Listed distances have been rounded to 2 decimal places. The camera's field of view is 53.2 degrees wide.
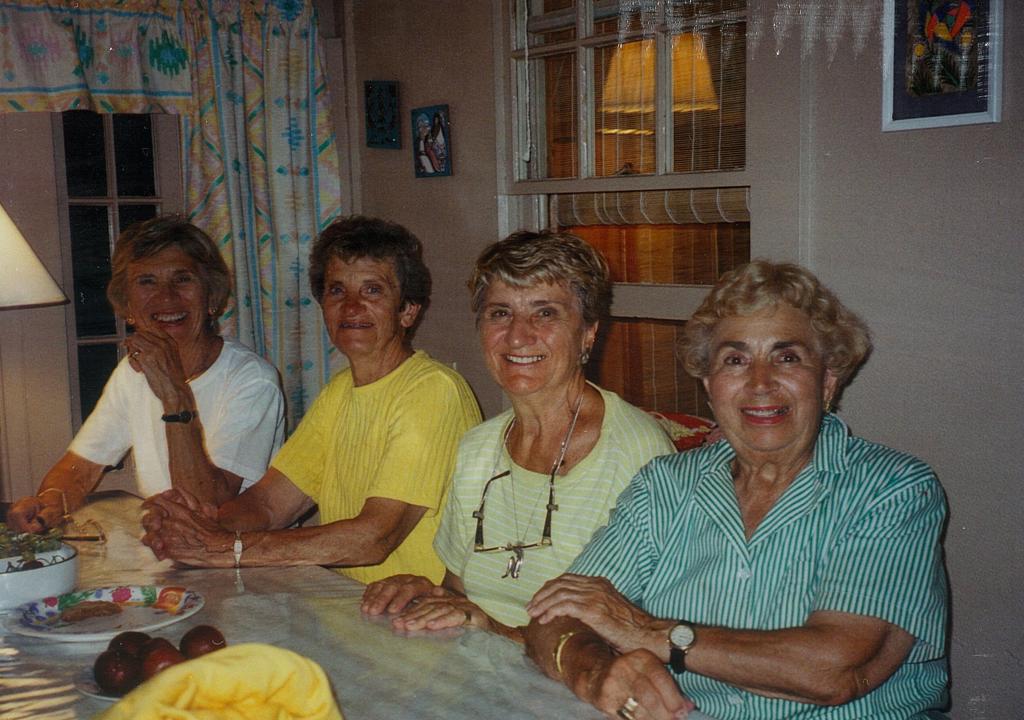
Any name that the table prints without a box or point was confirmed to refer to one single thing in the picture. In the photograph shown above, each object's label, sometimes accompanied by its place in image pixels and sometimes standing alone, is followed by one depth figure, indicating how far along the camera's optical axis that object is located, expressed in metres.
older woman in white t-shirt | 2.57
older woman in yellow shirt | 2.02
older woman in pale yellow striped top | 1.79
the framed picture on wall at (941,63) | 1.81
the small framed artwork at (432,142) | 3.27
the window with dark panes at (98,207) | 3.37
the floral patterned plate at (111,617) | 1.51
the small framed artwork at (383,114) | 3.45
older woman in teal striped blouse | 1.37
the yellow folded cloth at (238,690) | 0.88
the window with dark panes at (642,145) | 2.46
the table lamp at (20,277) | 2.32
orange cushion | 2.28
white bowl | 1.65
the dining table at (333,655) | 1.27
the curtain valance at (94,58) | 3.10
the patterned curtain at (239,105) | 3.17
